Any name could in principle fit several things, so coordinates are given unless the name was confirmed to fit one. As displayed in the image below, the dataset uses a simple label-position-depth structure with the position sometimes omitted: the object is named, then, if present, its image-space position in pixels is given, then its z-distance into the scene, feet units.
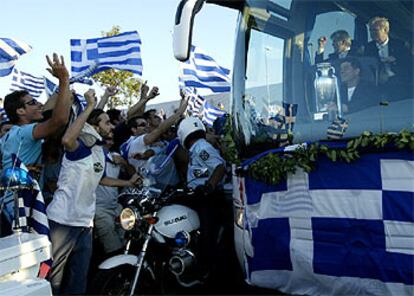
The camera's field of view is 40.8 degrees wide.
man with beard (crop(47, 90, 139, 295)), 13.85
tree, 76.98
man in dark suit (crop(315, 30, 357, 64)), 11.90
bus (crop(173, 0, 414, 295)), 10.73
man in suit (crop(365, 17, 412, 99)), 11.07
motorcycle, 13.97
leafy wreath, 10.46
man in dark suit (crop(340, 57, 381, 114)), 11.42
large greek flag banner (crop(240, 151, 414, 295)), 10.53
